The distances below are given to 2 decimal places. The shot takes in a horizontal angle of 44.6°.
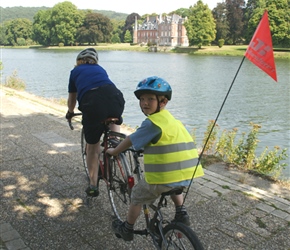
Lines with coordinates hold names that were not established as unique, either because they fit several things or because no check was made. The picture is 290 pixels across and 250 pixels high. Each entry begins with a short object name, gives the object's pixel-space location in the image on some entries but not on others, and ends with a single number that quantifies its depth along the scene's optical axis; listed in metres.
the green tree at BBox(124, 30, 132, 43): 134.12
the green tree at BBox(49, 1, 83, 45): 107.07
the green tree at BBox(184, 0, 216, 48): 79.75
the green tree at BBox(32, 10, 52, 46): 110.00
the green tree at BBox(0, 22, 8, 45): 128.75
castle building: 115.05
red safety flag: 2.45
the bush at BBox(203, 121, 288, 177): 5.90
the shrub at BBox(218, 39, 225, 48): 76.69
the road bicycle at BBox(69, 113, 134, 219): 3.46
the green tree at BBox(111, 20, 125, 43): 128.50
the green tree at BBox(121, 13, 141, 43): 137.25
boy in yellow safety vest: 2.54
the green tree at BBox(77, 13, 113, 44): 106.62
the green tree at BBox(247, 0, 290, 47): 65.44
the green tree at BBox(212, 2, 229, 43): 86.50
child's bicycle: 2.47
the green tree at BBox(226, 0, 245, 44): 87.31
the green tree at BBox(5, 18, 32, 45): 126.25
